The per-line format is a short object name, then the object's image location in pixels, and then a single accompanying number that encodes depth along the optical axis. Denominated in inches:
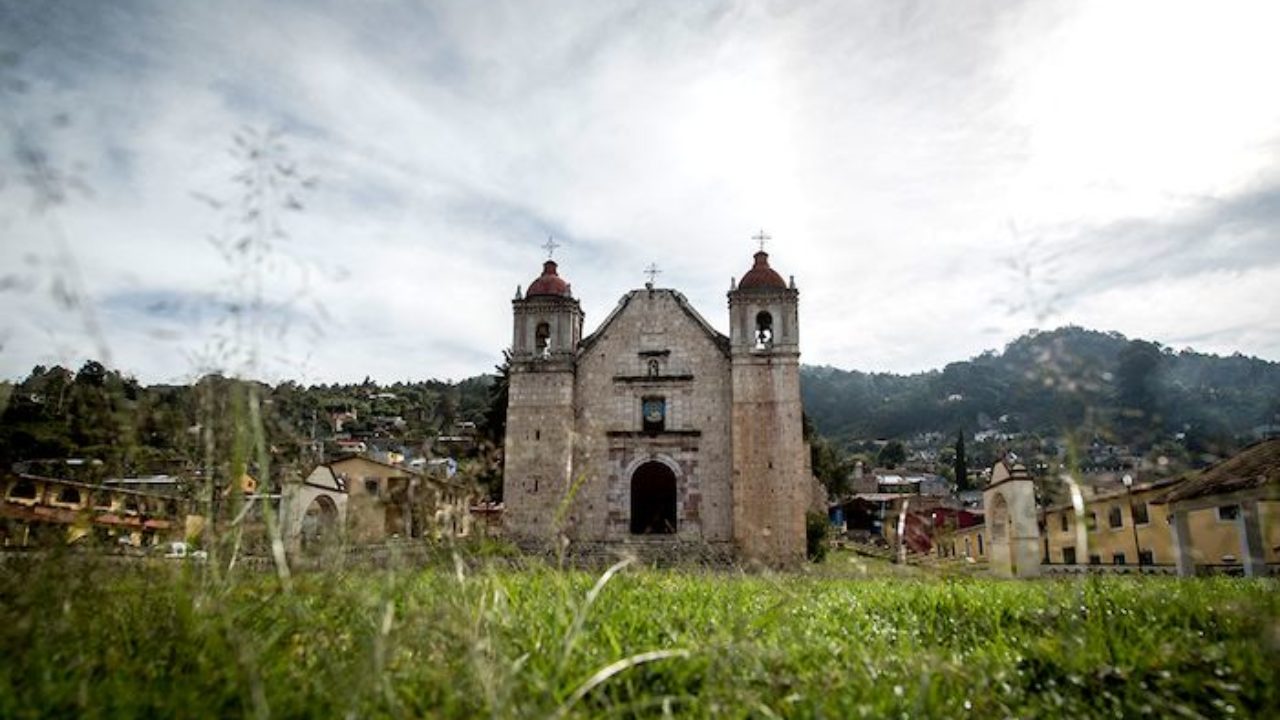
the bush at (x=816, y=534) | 985.5
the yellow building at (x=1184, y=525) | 472.4
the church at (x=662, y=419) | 896.3
